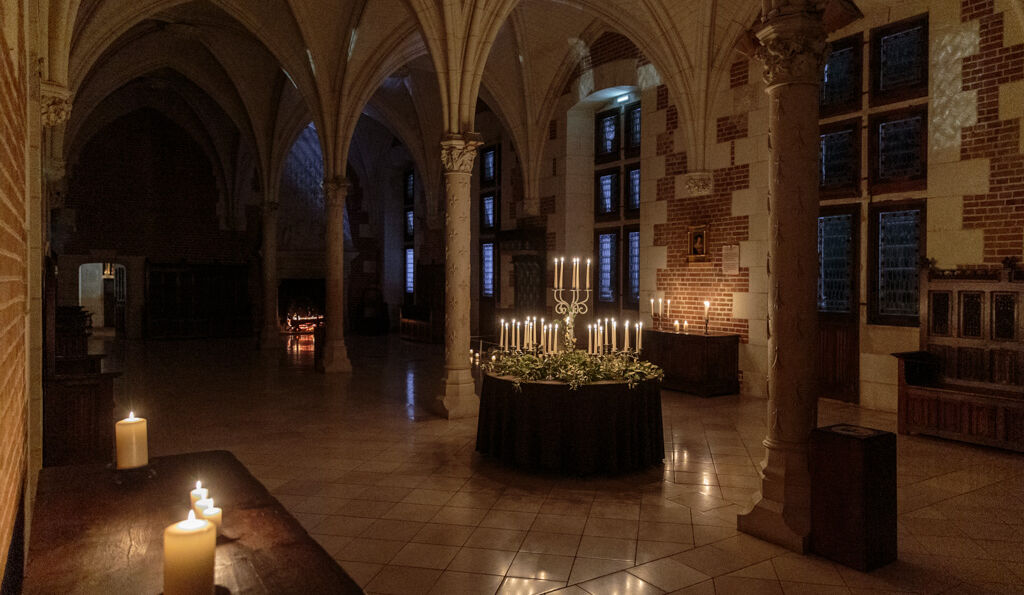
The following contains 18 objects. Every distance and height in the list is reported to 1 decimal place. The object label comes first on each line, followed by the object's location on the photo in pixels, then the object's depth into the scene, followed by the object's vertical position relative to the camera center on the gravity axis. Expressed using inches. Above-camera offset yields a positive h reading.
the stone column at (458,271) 287.0 +8.8
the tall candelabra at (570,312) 210.1 -7.2
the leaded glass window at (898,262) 286.7 +11.9
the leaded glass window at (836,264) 311.3 +11.8
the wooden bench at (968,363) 227.9 -29.6
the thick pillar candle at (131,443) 93.1 -21.8
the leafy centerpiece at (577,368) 201.3 -25.3
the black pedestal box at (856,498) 133.6 -44.4
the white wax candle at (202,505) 67.6 -22.3
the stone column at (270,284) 553.3 +6.9
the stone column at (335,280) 420.5 +7.7
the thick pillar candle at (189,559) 51.0 -21.3
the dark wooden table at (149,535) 60.3 -26.8
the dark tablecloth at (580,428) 196.5 -42.9
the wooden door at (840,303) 306.3 -7.2
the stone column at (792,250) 149.0 +9.0
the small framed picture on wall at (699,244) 369.7 +26.0
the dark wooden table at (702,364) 340.2 -40.2
